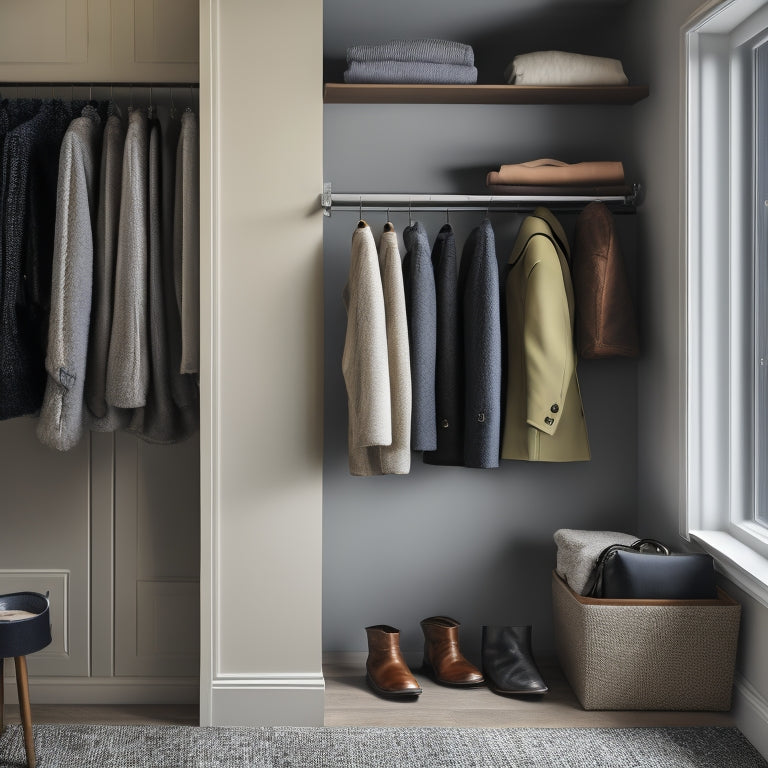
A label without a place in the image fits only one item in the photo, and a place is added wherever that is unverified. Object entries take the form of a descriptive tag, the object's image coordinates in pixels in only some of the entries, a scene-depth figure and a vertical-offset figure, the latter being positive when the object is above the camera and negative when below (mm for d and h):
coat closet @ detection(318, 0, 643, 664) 2574 -170
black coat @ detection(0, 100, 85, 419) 2086 +413
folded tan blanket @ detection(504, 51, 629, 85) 2418 +1014
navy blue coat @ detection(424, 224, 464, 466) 2316 +79
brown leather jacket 2369 +298
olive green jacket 2295 +115
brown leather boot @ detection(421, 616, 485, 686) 2340 -836
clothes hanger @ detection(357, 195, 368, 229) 2195 +479
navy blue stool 1872 -616
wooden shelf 2406 +954
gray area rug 1933 -932
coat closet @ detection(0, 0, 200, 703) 2344 -486
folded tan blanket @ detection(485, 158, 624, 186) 2416 +684
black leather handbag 2107 -513
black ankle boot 2291 -836
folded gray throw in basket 2223 -474
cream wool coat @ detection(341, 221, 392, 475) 2084 +87
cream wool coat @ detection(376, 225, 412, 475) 2156 +77
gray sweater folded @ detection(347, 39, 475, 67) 2387 +1058
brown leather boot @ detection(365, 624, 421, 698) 2271 -844
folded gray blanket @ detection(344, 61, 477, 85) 2385 +995
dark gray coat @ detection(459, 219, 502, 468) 2262 +94
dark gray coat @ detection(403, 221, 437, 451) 2248 +150
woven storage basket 2084 -725
